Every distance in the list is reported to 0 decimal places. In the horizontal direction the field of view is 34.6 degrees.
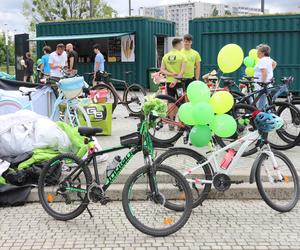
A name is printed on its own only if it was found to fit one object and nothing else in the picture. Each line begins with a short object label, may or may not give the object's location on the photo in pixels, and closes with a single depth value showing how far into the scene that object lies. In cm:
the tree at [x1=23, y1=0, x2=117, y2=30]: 3622
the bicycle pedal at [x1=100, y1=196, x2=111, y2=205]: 479
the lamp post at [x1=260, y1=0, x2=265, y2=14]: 2202
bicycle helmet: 507
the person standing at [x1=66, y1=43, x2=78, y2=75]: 1370
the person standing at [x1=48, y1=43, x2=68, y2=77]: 1227
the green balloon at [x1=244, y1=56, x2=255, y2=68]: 1031
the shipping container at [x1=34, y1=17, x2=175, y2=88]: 1933
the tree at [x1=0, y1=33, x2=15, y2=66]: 5310
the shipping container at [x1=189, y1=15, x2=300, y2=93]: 1623
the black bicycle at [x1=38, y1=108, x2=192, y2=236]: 450
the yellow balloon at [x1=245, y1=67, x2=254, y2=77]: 1027
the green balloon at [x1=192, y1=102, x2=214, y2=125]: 518
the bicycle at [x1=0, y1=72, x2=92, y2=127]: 746
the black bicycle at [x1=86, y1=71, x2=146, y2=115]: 1123
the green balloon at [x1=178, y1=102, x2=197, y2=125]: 526
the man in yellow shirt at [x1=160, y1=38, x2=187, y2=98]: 890
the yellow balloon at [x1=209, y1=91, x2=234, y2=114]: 557
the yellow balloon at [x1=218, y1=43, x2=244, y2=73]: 595
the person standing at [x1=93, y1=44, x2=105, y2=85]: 1448
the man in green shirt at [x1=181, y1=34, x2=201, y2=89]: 915
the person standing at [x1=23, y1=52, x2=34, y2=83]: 1943
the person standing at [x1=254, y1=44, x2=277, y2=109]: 880
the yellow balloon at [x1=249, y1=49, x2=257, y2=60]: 1055
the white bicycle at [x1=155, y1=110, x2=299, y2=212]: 510
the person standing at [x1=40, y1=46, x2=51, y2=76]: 1445
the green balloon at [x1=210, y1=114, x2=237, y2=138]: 540
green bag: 820
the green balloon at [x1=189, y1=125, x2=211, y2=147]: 528
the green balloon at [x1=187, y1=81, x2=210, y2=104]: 531
